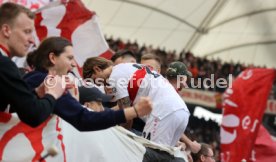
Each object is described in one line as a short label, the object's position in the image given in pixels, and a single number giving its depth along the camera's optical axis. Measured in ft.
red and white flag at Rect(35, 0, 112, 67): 45.16
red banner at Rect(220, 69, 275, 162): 46.55
